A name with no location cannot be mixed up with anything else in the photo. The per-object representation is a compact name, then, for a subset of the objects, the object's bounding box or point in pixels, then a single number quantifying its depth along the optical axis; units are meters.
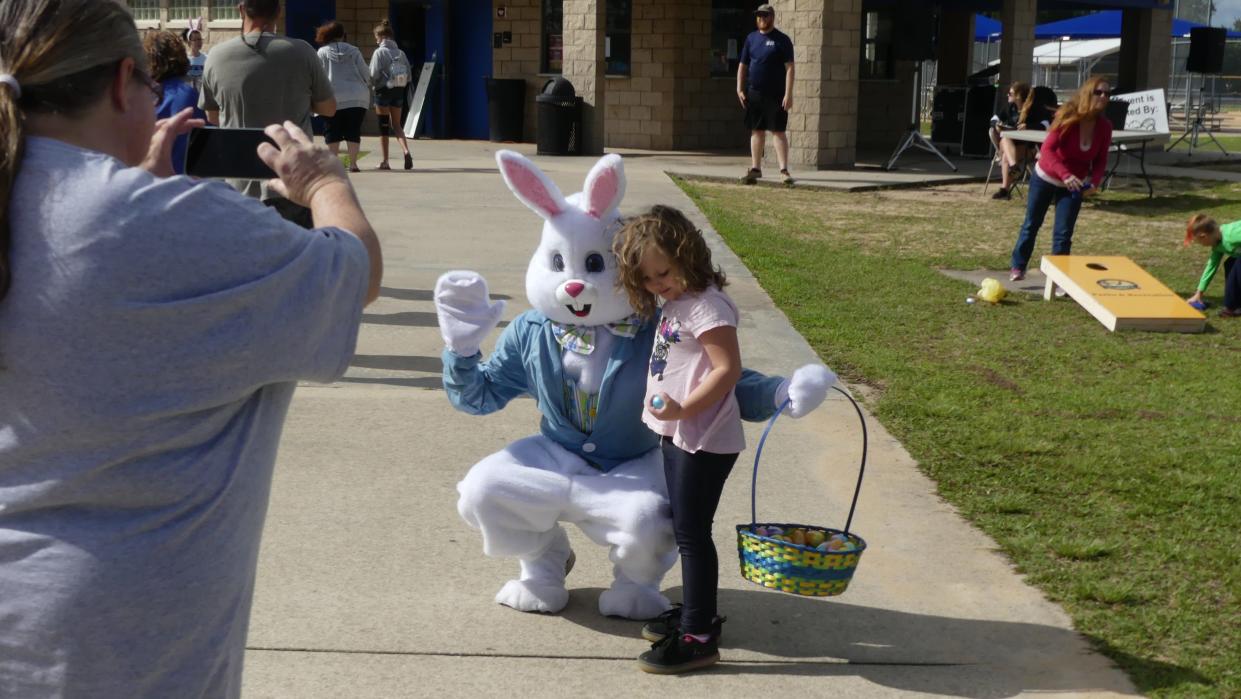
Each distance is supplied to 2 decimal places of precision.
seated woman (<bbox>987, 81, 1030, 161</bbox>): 16.92
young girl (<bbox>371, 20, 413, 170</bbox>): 16.67
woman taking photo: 1.72
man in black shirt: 15.76
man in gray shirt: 6.69
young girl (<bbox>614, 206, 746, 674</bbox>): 3.57
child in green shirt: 8.99
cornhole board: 8.66
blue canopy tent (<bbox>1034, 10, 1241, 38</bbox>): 35.34
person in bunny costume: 3.89
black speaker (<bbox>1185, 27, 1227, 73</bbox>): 24.70
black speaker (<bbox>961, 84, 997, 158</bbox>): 20.80
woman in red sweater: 9.61
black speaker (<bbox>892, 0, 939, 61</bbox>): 19.28
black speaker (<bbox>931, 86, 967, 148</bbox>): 21.20
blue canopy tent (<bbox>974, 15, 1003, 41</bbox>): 39.03
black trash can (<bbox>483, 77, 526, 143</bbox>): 22.58
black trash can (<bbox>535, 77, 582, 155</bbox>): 18.97
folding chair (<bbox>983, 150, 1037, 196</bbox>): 16.42
